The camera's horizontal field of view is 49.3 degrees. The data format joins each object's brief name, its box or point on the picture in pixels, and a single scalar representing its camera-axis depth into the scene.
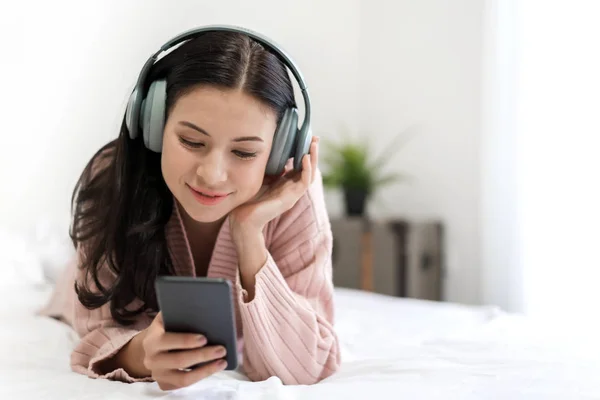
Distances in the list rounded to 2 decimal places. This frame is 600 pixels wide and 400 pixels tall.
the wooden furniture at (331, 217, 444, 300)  2.35
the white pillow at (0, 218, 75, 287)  1.58
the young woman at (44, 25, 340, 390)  0.80
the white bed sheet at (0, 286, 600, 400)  0.79
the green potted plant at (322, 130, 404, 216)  2.47
